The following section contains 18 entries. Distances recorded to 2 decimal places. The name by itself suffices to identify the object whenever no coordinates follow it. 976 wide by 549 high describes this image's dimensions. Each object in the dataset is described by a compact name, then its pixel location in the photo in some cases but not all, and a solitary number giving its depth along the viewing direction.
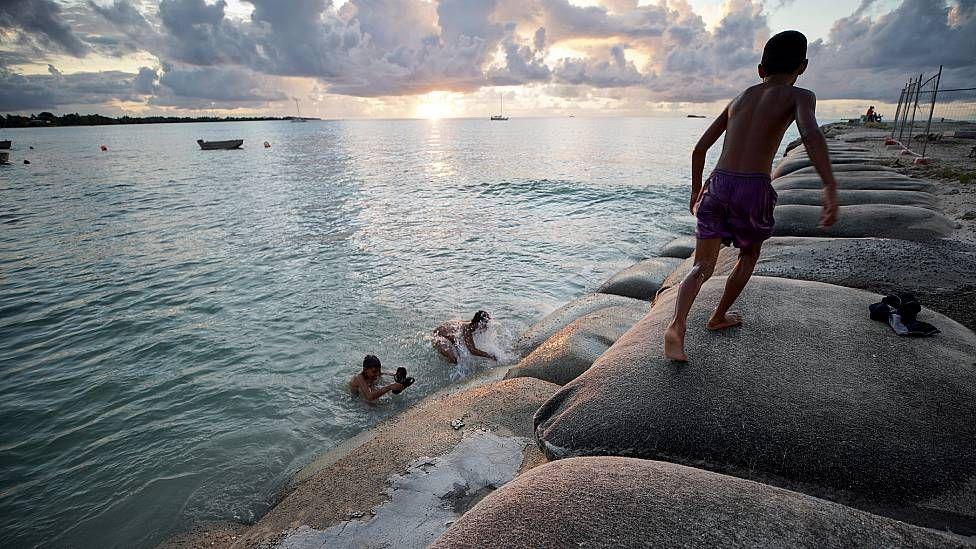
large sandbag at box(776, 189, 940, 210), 9.08
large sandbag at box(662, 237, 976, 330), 4.77
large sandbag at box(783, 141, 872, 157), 22.09
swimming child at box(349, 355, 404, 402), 6.21
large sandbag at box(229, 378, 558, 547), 3.28
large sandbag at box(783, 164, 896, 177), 13.80
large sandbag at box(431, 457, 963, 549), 1.86
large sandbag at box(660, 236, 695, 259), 11.21
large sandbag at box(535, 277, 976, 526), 2.54
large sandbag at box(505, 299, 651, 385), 5.56
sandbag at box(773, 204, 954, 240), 7.05
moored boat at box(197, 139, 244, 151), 65.50
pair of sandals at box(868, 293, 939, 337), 3.58
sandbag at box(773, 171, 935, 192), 11.00
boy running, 3.03
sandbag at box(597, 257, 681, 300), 8.70
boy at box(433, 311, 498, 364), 7.24
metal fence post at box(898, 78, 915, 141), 23.27
